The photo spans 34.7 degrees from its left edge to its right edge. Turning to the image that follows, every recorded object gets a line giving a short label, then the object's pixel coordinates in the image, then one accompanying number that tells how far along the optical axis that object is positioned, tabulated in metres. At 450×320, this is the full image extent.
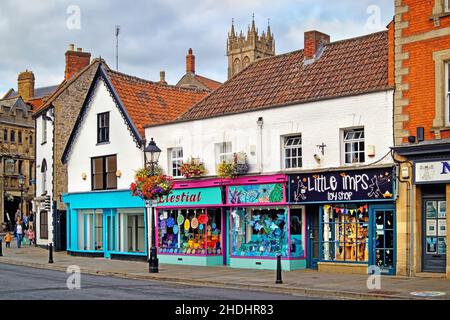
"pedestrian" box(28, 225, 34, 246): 46.53
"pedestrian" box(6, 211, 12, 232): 74.27
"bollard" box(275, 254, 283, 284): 21.84
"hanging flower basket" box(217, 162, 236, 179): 28.34
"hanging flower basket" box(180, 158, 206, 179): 30.27
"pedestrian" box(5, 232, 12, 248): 45.57
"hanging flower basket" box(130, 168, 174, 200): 27.23
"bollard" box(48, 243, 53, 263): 32.42
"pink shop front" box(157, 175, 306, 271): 27.22
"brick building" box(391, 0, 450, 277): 22.42
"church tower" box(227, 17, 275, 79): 128.38
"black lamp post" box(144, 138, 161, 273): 26.84
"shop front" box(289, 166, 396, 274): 24.06
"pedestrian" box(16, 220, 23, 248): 45.44
